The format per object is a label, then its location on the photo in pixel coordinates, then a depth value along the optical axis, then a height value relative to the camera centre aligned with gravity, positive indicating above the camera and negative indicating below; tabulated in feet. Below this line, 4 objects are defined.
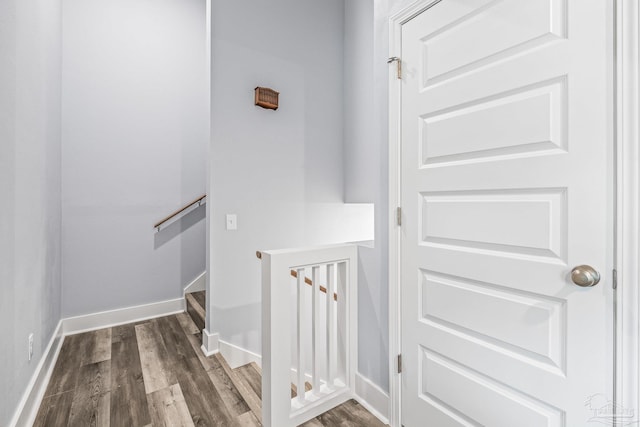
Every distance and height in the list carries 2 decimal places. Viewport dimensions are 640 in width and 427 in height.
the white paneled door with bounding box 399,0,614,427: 3.08 +0.03
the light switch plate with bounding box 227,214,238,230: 7.79 -0.24
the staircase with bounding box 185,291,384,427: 5.46 -3.81
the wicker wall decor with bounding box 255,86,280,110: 7.86 +3.10
